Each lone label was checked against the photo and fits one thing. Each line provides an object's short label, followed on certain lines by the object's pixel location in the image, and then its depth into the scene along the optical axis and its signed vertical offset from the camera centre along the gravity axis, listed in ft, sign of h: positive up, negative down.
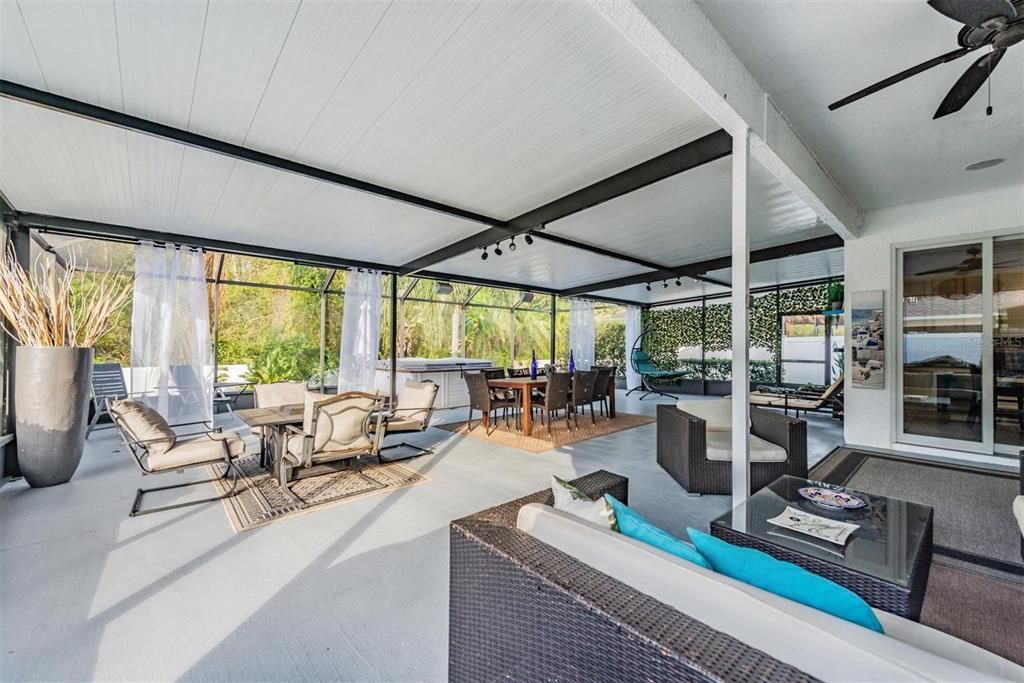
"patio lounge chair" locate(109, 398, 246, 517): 9.63 -2.51
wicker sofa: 2.04 -1.65
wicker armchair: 10.06 -2.82
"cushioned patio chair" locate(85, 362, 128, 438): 17.04 -1.73
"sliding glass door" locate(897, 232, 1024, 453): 13.62 +0.21
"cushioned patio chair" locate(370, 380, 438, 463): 13.99 -2.25
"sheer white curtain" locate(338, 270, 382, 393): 22.06 +0.32
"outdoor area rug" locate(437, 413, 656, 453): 16.01 -3.75
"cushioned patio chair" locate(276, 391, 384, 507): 10.27 -2.33
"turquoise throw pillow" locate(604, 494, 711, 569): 3.15 -1.57
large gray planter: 10.32 -1.69
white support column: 8.39 +0.08
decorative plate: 6.49 -2.44
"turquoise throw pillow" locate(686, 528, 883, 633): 2.52 -1.55
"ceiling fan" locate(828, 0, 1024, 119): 5.36 +4.52
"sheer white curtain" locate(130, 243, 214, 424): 15.87 +0.38
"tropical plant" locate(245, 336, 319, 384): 24.62 -1.12
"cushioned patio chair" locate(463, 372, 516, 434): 18.13 -2.35
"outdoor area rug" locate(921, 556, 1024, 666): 5.32 -3.74
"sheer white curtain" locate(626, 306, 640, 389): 37.91 +1.27
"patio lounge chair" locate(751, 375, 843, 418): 19.93 -2.59
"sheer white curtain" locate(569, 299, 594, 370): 35.06 +1.42
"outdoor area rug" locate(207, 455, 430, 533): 9.21 -3.80
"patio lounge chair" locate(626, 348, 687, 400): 32.91 -1.95
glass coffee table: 4.29 -2.49
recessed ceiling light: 11.31 +5.29
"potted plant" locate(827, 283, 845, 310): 21.02 +2.83
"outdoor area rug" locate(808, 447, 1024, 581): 7.54 -3.67
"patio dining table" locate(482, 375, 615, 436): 17.37 -1.78
